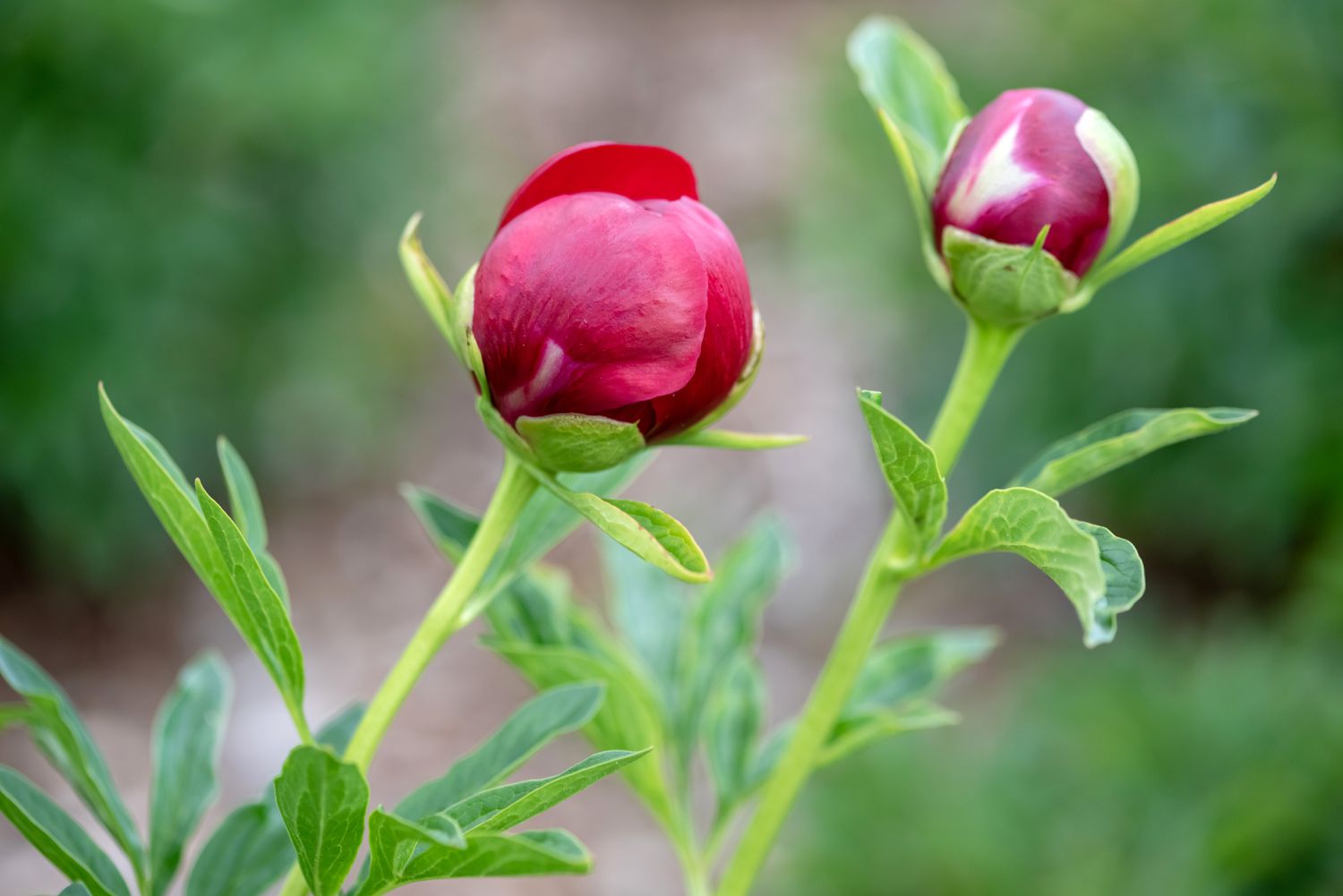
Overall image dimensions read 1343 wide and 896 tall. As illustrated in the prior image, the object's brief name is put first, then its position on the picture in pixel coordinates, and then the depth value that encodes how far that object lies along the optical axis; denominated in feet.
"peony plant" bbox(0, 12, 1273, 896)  3.02
